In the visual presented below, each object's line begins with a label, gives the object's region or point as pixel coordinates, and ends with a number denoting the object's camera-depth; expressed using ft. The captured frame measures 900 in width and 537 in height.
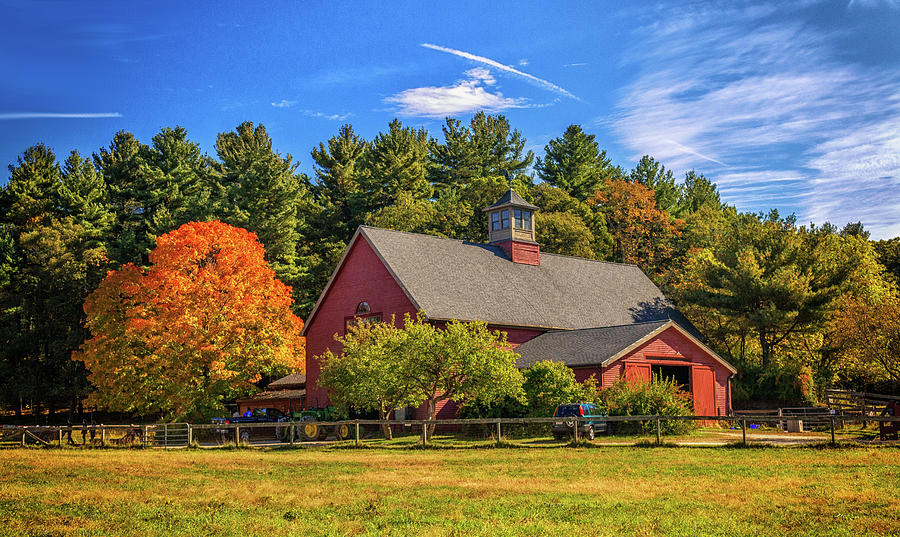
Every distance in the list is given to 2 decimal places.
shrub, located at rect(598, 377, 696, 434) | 110.73
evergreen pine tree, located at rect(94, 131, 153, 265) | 208.44
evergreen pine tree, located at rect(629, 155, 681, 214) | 306.35
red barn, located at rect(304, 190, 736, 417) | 133.59
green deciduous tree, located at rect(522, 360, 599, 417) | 118.21
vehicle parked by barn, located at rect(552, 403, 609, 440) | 100.84
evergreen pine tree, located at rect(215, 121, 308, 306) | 208.64
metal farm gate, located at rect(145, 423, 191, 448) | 112.98
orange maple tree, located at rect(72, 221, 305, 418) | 144.25
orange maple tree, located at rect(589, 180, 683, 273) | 256.52
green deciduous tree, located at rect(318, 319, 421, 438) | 109.70
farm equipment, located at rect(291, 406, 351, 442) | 114.52
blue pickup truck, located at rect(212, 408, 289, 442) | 128.57
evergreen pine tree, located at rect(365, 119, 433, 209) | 256.11
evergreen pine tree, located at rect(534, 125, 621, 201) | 297.33
